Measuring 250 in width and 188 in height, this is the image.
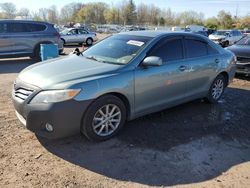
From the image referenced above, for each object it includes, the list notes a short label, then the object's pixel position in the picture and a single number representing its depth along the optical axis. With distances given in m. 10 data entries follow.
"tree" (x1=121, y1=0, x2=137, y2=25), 66.44
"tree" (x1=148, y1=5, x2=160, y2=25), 66.07
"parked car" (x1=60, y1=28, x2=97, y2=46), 15.86
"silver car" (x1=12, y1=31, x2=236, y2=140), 2.82
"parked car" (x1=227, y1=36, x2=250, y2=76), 6.61
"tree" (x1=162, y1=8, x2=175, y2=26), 68.70
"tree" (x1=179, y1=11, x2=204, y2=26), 65.08
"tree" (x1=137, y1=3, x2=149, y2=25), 68.13
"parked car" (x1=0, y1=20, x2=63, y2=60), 8.68
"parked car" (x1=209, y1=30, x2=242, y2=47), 17.46
